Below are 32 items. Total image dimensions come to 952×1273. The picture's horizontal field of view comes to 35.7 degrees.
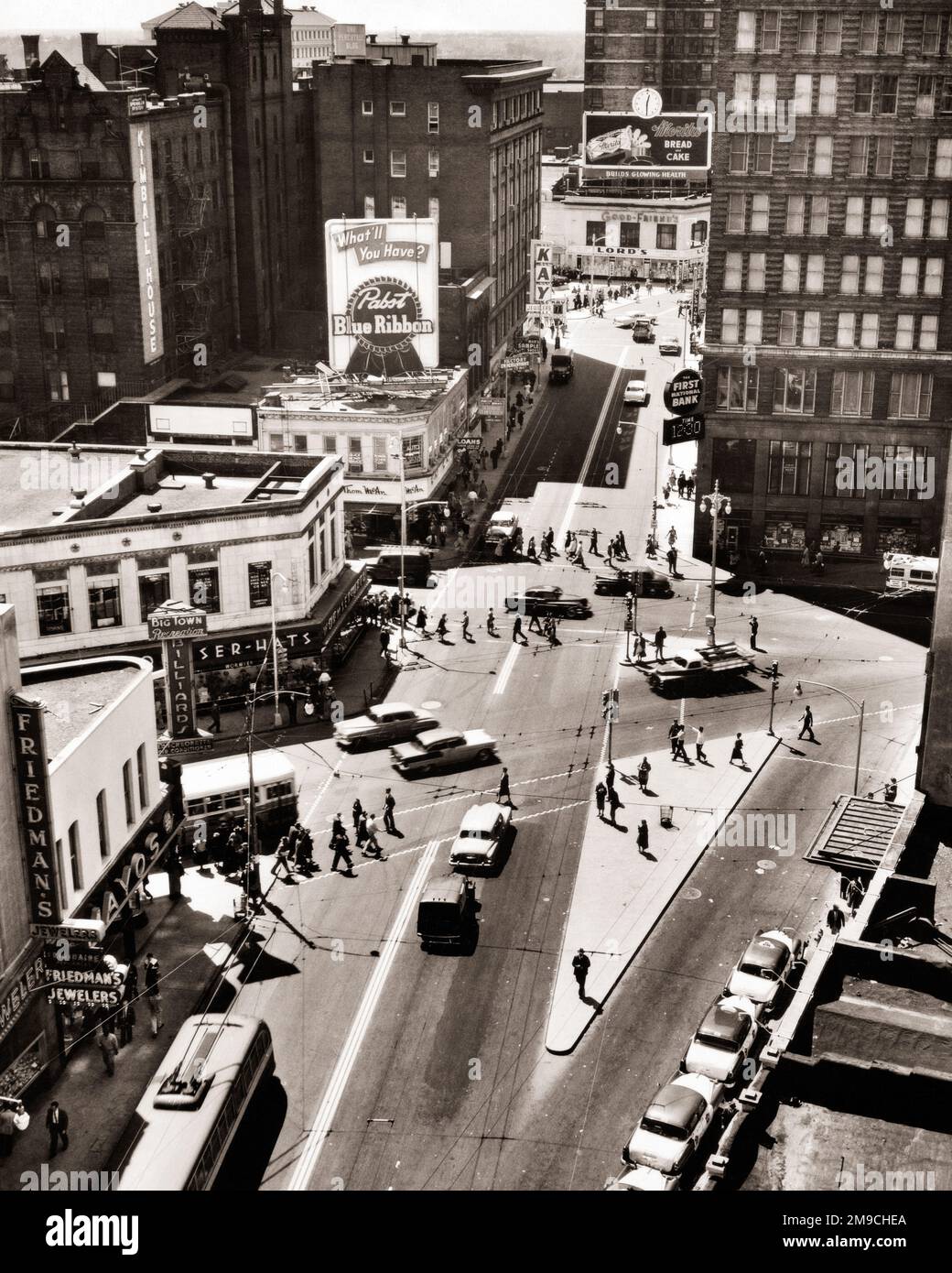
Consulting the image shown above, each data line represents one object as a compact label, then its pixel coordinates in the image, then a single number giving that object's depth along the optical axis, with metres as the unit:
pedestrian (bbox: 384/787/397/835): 51.06
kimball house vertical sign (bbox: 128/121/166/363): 89.94
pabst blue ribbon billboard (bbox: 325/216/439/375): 82.81
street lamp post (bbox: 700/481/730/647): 67.85
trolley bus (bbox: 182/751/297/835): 49.62
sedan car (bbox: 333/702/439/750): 57.97
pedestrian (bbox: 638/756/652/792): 53.69
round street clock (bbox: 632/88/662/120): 165.50
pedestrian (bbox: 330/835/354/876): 48.12
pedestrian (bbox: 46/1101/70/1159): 34.19
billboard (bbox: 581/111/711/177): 166.25
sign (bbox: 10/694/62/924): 33.94
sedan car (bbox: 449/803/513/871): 48.06
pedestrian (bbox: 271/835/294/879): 48.03
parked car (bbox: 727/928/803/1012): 40.03
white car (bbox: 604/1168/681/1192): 31.50
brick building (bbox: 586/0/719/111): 188.50
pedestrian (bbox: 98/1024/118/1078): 37.72
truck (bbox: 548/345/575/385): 123.81
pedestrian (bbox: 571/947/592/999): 40.66
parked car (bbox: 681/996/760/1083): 36.72
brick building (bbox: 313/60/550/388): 109.75
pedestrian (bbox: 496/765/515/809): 52.22
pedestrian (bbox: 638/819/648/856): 49.25
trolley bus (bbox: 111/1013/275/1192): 31.11
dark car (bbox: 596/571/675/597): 76.19
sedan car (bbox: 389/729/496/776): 55.94
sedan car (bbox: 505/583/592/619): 73.00
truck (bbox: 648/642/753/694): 64.06
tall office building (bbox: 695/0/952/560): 76.00
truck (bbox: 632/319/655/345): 138.62
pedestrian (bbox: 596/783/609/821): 52.28
